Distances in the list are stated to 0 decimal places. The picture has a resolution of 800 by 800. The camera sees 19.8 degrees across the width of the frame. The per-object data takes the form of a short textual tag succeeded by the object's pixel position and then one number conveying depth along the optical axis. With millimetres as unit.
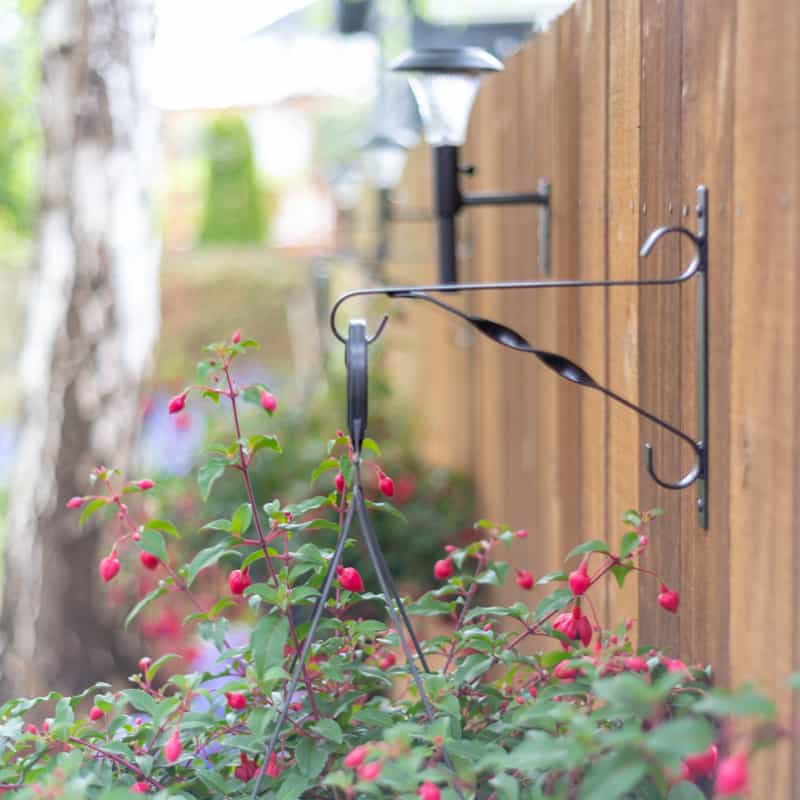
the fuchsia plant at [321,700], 1370
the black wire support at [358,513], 1397
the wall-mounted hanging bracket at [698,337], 1477
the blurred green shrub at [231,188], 15664
